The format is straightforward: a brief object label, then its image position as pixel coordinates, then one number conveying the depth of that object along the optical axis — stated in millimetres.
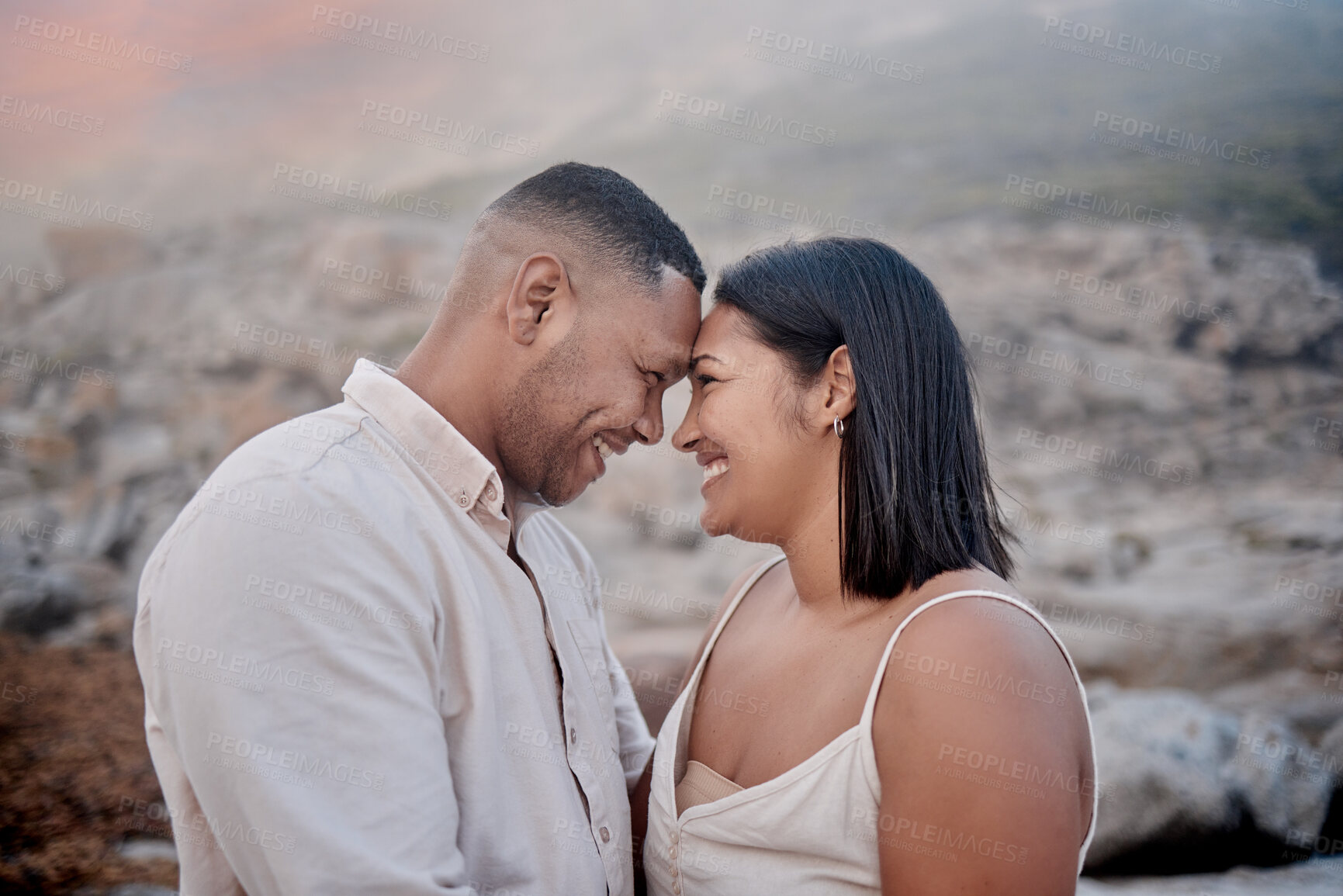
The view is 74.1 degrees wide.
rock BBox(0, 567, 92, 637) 5484
